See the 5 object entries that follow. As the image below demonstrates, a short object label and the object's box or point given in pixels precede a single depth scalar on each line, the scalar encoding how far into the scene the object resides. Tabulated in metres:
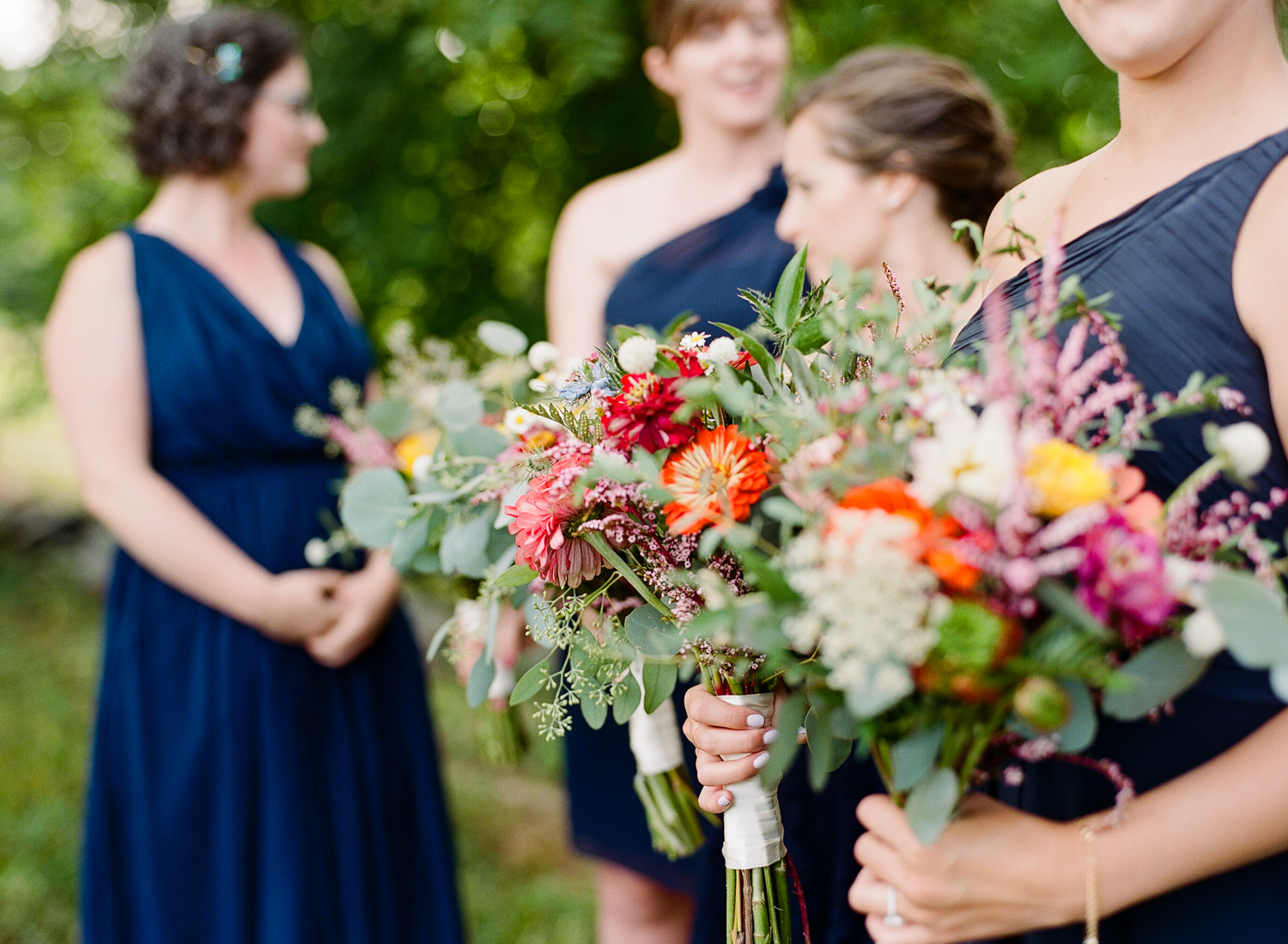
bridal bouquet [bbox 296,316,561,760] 1.50
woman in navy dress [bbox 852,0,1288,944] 0.98
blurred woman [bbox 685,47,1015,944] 2.13
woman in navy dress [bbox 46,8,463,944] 2.47
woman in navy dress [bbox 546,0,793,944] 2.49
